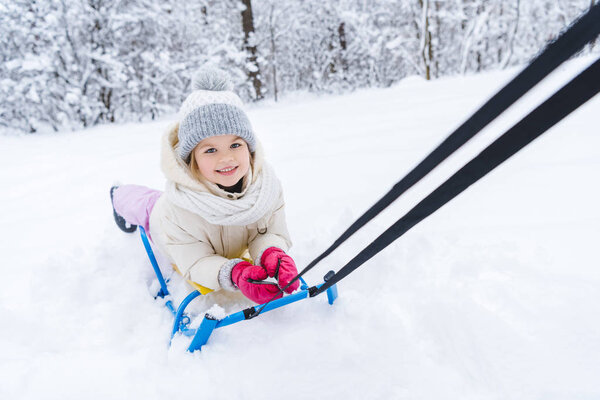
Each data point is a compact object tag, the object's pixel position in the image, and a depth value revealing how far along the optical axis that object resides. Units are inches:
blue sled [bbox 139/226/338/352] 45.3
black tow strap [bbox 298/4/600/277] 12.6
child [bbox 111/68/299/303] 50.7
